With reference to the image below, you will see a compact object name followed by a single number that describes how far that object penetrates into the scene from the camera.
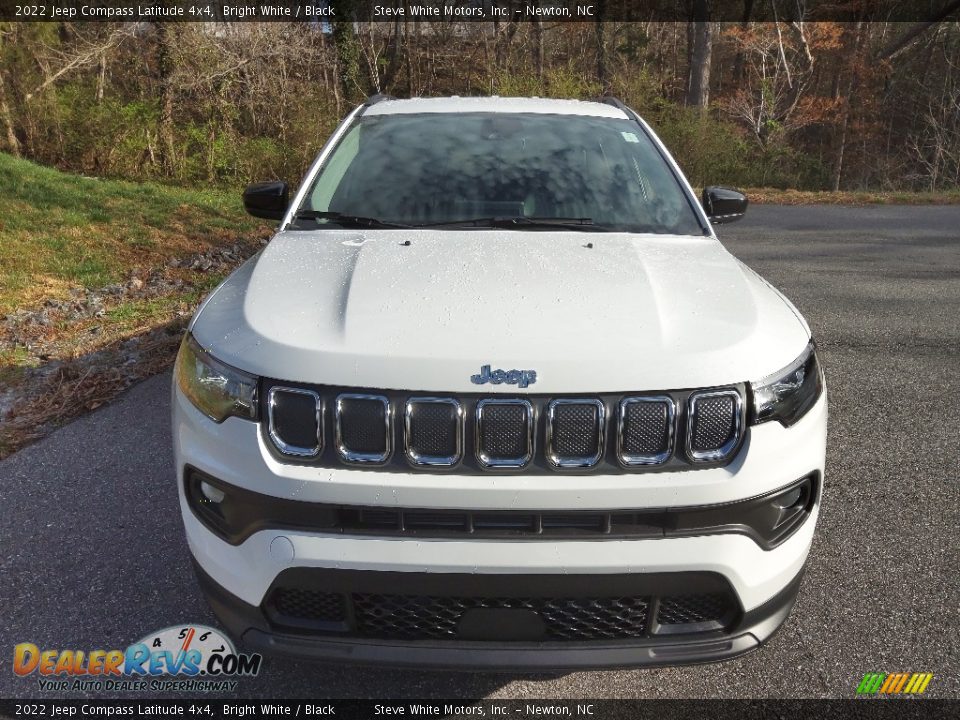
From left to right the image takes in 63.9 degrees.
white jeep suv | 1.91
